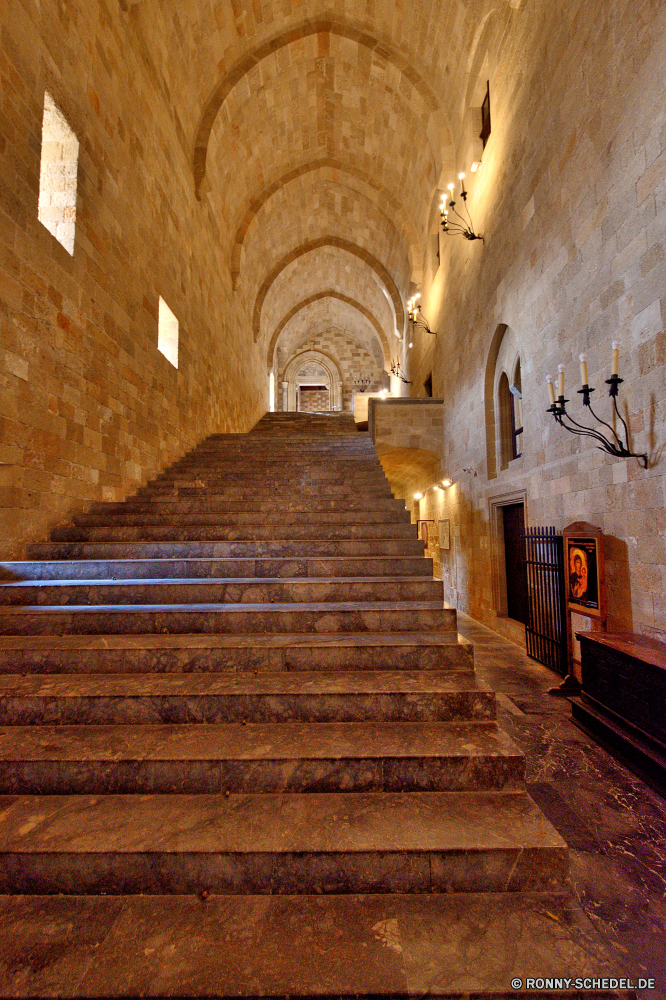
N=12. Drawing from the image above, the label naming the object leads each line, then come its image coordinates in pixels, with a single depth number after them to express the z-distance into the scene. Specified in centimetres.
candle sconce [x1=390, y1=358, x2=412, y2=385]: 1676
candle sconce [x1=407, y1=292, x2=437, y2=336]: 1206
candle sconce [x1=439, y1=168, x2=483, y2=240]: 745
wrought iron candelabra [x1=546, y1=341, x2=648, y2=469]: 327
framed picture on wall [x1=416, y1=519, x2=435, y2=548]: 1165
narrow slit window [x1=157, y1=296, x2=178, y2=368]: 760
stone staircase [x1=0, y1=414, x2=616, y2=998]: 149
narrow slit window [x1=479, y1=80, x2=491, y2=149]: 764
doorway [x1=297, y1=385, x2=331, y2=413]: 2605
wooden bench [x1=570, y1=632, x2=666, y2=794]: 259
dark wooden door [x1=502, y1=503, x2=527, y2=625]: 627
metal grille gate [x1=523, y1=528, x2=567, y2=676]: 436
